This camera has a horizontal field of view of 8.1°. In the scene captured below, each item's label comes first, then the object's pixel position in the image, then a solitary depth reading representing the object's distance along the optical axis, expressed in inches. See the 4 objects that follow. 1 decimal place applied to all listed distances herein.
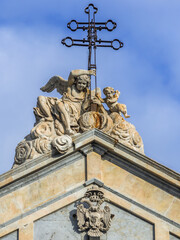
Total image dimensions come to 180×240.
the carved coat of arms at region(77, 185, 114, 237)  1291.8
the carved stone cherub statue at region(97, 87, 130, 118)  1397.6
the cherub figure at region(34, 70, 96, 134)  1370.6
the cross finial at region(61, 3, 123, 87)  1429.6
